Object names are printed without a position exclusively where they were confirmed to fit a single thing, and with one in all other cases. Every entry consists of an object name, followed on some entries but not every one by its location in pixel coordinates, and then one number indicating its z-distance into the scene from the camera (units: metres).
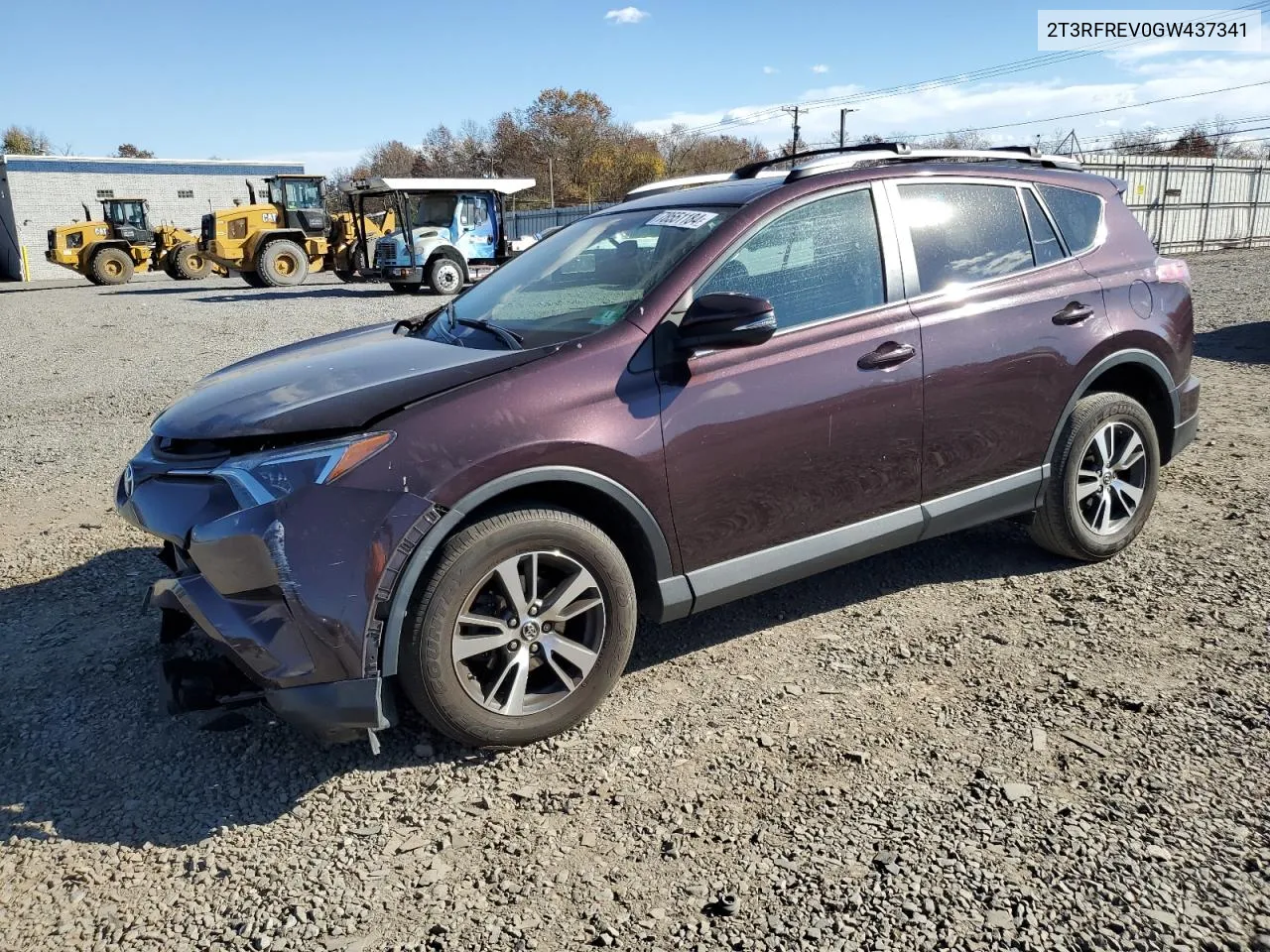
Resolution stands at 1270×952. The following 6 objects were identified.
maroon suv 2.69
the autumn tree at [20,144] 79.44
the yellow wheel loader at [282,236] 25.52
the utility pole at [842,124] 52.91
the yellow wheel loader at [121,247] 31.34
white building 44.81
